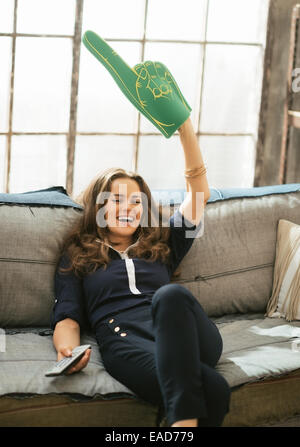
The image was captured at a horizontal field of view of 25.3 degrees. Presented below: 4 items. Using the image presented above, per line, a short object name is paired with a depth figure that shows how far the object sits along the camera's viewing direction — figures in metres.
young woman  1.84
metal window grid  2.97
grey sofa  1.94
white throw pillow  2.56
